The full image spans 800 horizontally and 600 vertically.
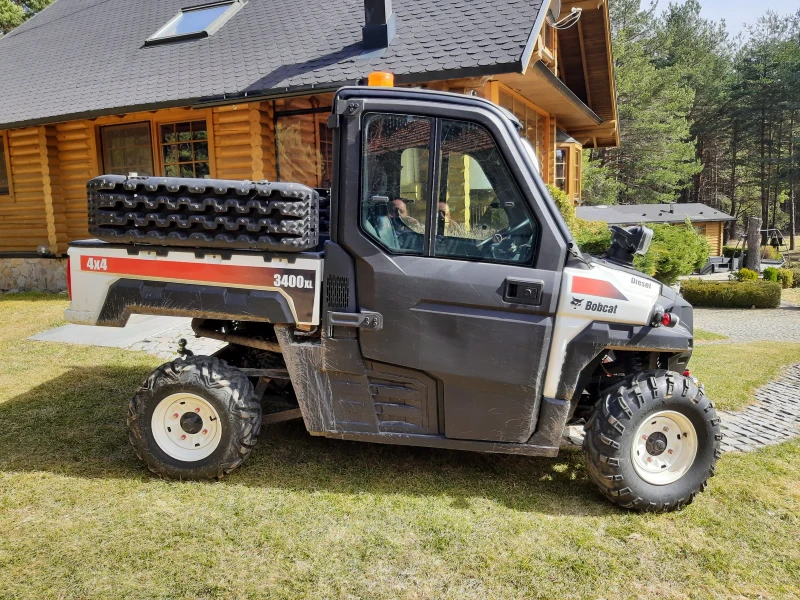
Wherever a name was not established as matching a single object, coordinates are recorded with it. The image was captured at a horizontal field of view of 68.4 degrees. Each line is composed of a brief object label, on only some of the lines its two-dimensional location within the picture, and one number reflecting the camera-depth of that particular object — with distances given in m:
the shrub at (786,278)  21.84
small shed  28.42
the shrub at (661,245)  11.03
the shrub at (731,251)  29.49
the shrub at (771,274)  21.17
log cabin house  9.74
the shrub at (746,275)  19.11
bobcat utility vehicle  3.43
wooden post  22.48
